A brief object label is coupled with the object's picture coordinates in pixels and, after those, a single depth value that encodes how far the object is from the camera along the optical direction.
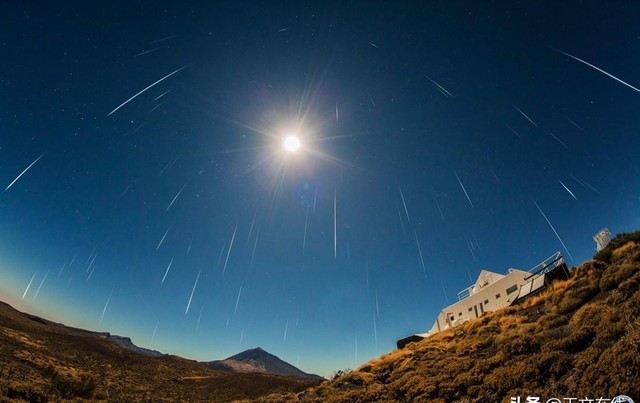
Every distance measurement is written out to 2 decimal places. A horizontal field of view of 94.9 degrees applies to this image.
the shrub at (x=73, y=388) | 16.64
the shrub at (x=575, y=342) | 9.67
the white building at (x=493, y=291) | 25.38
